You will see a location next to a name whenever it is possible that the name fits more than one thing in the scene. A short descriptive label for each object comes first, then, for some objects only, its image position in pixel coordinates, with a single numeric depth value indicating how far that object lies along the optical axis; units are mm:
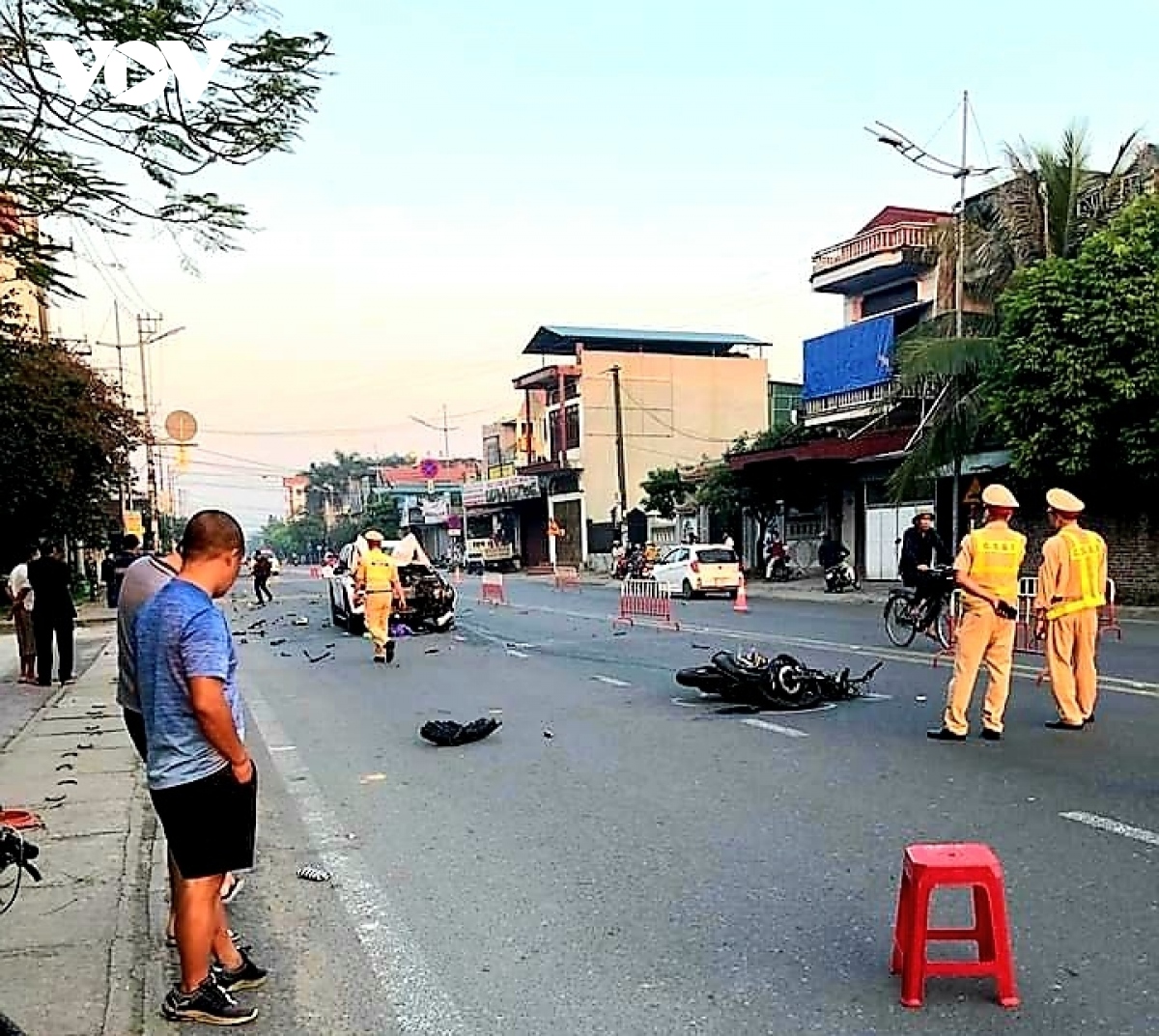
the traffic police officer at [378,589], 16219
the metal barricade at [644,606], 23281
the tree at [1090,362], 21422
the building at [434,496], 90875
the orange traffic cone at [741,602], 27312
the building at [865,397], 34469
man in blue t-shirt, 4242
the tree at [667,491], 49812
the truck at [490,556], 70750
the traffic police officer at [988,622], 9070
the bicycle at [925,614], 16906
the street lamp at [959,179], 27125
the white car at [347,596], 22755
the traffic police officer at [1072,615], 9406
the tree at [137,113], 7984
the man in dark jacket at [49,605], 14992
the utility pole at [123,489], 35906
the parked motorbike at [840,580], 33531
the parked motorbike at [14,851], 4434
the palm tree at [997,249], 25734
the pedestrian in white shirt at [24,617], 15586
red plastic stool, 4285
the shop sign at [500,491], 69625
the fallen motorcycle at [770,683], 11109
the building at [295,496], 153375
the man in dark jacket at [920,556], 17141
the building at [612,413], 63781
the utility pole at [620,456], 50125
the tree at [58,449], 28938
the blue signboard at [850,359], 35156
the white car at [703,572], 33875
